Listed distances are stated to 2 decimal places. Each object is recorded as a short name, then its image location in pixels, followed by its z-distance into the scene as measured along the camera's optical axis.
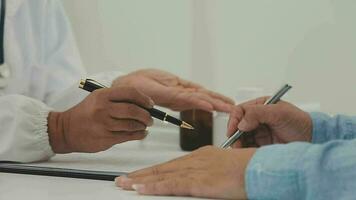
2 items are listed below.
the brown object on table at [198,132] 1.18
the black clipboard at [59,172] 0.98
